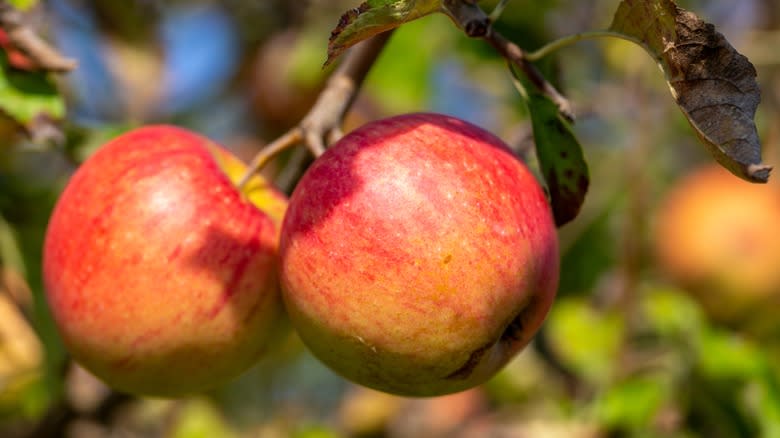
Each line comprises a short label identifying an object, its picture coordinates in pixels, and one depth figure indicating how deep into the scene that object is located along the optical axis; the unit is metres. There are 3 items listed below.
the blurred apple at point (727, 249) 1.39
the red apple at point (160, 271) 0.88
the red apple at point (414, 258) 0.85
